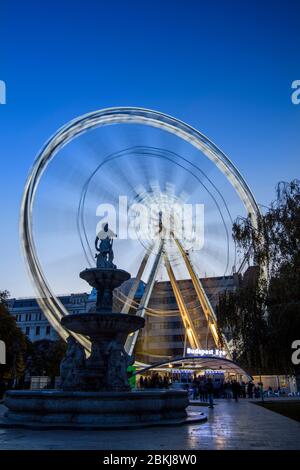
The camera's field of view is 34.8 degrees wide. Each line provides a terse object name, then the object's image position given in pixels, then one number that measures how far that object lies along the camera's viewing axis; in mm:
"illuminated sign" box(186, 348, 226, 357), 42406
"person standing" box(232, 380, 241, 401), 27141
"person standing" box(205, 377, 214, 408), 19938
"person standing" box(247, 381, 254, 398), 33344
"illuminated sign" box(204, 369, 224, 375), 41050
